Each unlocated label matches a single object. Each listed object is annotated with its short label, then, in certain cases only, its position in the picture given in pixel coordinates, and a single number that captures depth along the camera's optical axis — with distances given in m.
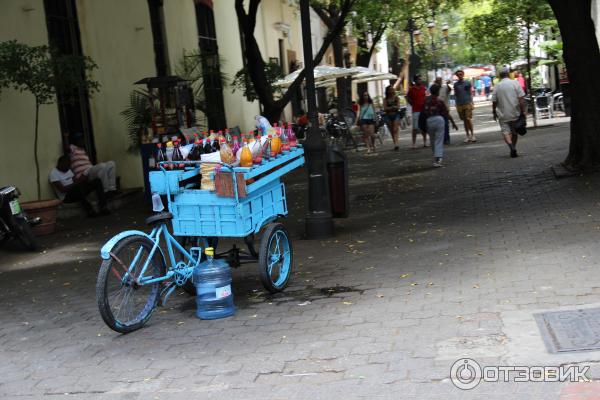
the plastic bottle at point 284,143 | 7.82
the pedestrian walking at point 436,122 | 15.92
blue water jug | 6.44
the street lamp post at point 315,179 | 9.90
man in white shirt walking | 15.35
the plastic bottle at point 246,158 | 6.76
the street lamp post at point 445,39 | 46.92
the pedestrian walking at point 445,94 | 21.22
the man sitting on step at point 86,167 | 13.90
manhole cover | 4.97
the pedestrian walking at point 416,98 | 21.03
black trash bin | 10.36
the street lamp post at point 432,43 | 42.86
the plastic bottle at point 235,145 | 6.97
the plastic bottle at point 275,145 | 7.43
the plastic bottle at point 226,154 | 6.72
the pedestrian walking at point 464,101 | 20.81
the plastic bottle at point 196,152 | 7.22
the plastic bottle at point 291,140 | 7.97
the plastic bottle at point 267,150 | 7.24
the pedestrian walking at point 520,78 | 25.34
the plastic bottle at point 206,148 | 7.30
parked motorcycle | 10.50
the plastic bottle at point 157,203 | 6.65
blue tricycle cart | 6.15
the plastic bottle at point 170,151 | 7.14
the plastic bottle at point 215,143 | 7.37
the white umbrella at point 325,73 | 24.56
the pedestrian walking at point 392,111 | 21.61
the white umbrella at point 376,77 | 30.11
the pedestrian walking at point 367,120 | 21.02
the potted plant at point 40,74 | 11.90
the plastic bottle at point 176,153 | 7.20
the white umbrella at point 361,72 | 26.27
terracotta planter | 11.92
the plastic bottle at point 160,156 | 7.28
